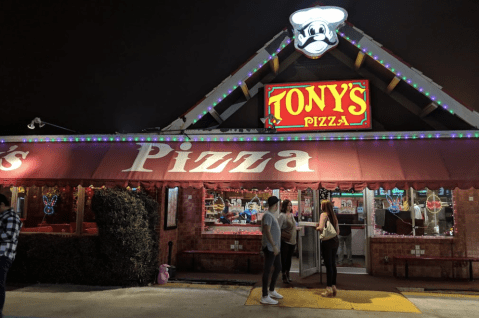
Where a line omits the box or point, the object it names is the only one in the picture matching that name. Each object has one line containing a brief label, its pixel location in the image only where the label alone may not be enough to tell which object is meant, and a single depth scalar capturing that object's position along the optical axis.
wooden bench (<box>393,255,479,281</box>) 8.75
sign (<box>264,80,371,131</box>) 9.22
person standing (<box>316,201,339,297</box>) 7.15
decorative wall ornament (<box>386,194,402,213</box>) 9.62
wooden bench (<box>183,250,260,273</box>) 9.66
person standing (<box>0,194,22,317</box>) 5.50
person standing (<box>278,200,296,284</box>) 8.23
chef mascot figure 9.09
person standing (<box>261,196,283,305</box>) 6.62
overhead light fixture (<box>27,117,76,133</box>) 9.53
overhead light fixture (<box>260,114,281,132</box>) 9.11
